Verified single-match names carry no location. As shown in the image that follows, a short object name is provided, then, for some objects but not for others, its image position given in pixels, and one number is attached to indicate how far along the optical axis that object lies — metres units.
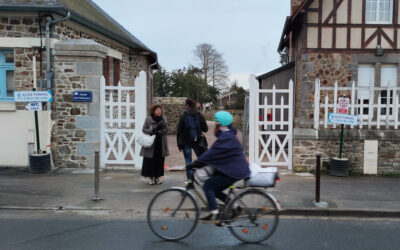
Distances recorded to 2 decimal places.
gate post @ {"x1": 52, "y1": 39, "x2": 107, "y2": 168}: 9.24
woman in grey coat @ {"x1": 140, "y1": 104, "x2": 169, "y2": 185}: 7.78
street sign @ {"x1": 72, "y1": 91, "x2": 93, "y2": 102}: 9.23
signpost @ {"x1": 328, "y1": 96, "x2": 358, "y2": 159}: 8.28
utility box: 8.94
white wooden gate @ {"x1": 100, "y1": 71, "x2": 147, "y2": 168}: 9.08
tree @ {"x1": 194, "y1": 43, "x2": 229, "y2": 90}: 50.28
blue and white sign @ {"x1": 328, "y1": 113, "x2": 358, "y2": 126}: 8.28
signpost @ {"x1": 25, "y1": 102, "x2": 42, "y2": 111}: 8.57
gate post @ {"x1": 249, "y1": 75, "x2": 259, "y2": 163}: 9.07
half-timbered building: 11.27
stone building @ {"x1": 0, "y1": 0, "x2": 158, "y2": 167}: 9.13
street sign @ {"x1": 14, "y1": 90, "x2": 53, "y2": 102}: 8.40
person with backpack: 7.72
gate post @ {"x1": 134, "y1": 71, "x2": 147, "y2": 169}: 9.06
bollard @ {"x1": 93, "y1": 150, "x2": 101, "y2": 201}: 6.60
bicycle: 4.70
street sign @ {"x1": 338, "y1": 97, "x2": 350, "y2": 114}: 8.32
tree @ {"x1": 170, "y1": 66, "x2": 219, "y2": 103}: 34.69
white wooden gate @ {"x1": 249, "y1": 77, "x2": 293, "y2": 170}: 9.01
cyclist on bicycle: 4.69
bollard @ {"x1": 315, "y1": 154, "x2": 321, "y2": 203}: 6.37
